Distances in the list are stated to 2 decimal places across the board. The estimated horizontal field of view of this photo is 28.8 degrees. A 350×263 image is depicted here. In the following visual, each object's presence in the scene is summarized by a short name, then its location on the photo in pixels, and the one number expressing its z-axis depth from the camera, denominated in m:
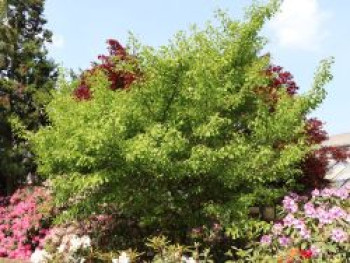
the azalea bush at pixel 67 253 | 9.88
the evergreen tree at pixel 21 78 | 23.41
